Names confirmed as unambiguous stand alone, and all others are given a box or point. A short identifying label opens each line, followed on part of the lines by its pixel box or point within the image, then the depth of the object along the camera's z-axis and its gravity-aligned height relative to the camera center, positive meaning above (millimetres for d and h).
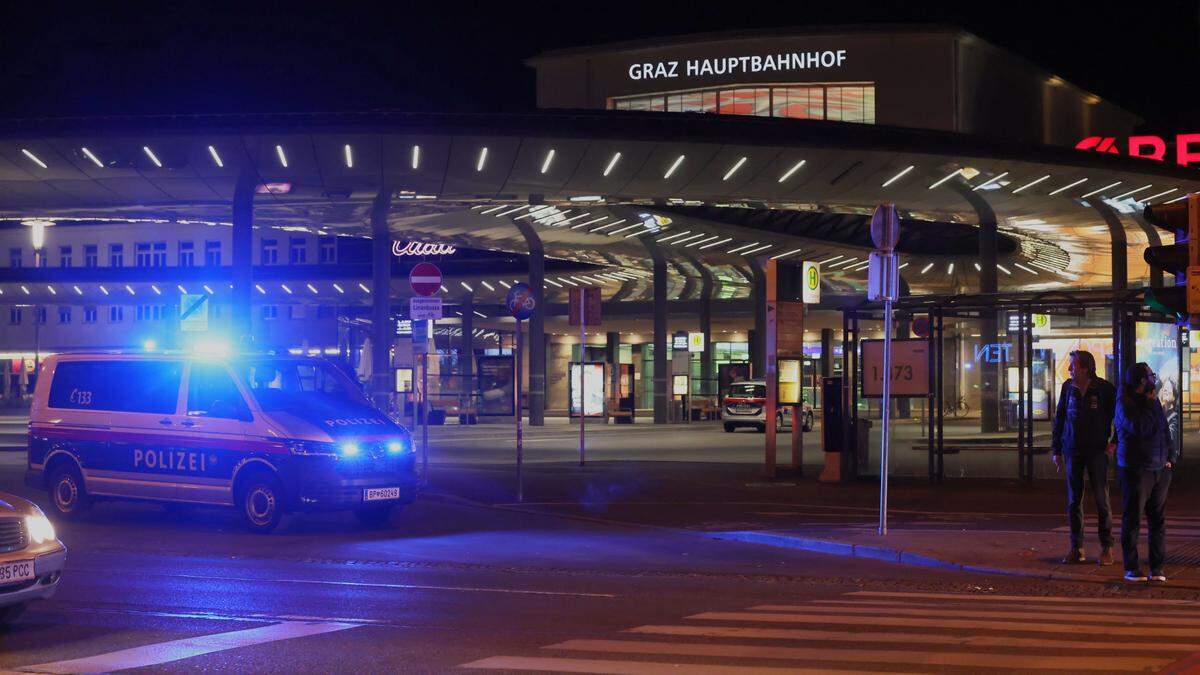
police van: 16484 -647
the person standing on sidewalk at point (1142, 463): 12430 -686
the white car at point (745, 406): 47344 -751
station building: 30375 +4881
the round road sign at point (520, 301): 22262 +1280
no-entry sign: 22828 +1642
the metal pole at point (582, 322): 27039 +1140
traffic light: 11334 +1021
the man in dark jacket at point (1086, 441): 13430 -540
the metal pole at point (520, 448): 20312 -920
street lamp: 41438 +4423
